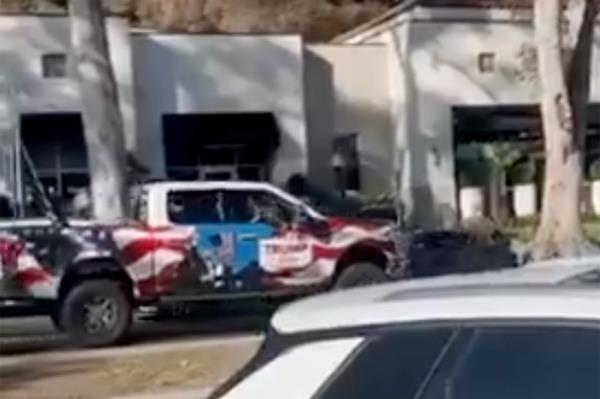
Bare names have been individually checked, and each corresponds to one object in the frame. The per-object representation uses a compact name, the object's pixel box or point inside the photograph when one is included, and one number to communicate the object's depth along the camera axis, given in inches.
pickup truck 669.3
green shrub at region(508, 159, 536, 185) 1501.0
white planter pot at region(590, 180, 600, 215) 1485.7
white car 144.3
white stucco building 1359.5
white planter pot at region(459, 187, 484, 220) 1485.0
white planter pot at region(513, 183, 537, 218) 1478.8
